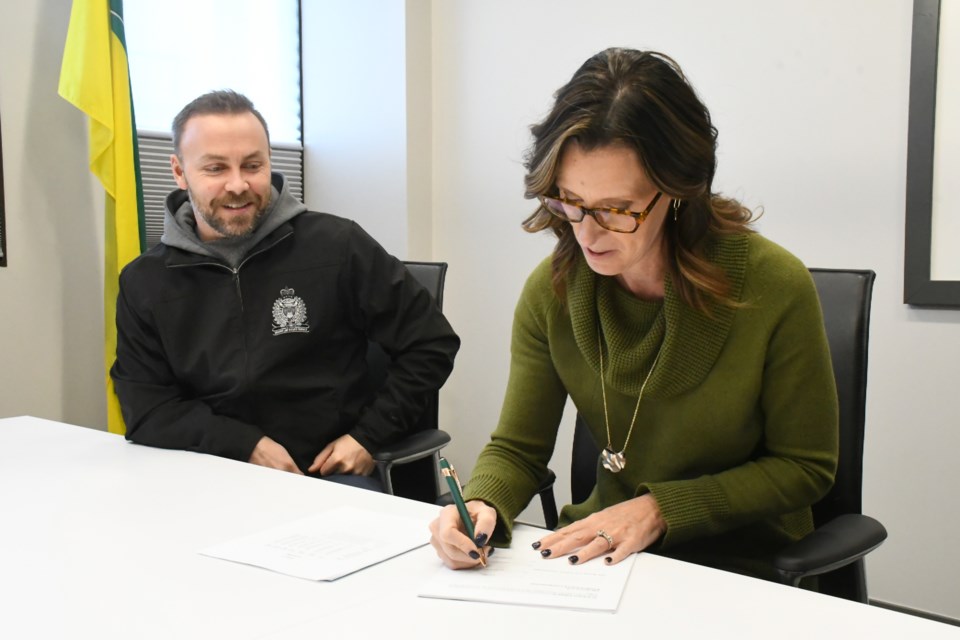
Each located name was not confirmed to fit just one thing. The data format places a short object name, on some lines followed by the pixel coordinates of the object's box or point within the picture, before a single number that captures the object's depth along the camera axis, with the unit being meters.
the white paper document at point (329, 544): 1.13
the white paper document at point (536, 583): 1.02
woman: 1.28
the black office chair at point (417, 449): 1.91
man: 2.05
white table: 0.94
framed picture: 2.35
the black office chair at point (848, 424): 1.35
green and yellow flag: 2.56
